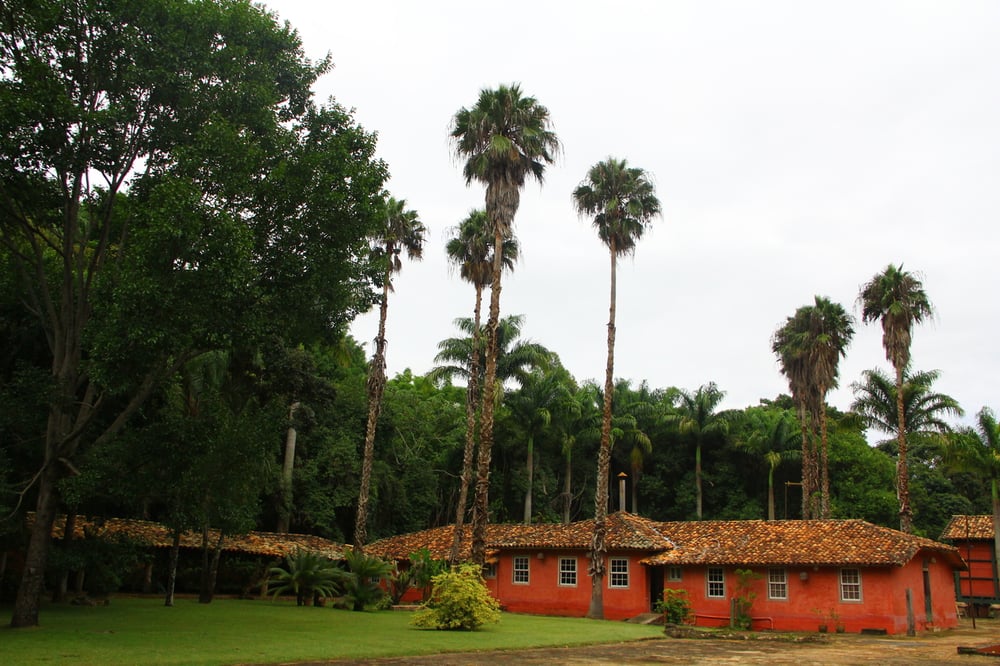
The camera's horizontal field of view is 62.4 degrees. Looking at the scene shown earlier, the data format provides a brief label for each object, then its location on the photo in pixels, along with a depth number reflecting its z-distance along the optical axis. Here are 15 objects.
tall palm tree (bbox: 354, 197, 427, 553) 32.81
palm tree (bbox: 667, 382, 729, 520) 53.53
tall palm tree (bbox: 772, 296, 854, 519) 41.84
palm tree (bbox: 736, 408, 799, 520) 51.88
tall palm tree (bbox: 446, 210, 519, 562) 35.94
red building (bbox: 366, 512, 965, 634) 27.50
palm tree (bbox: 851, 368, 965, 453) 39.17
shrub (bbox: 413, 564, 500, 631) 21.48
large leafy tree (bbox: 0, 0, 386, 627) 16.12
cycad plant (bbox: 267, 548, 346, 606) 29.69
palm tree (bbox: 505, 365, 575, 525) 48.25
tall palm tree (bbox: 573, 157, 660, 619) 32.59
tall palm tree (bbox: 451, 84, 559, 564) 29.88
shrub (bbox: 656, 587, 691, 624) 28.95
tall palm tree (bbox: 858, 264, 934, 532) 36.75
